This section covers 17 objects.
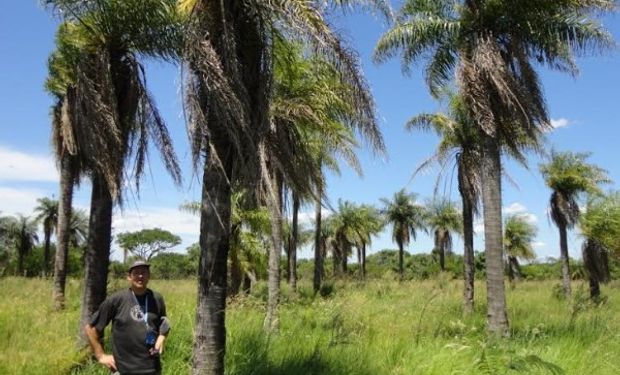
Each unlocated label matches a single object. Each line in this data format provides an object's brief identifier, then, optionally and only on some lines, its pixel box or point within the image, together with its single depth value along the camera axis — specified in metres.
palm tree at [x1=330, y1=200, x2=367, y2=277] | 50.19
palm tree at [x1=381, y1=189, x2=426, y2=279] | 51.75
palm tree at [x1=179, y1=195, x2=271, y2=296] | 19.03
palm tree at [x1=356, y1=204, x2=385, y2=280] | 50.47
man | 5.24
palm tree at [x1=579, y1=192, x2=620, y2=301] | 22.70
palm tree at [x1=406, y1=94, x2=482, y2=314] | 19.98
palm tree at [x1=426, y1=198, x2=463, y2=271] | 49.19
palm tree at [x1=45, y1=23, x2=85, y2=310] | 12.05
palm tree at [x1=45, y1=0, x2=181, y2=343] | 8.10
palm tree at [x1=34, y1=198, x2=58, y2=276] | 53.91
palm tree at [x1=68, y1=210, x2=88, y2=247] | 56.89
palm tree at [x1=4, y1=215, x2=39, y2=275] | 57.66
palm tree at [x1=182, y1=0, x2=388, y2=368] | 5.59
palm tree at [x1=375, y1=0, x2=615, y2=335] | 12.51
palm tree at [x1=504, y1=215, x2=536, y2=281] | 41.25
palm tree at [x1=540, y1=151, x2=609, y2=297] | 25.30
